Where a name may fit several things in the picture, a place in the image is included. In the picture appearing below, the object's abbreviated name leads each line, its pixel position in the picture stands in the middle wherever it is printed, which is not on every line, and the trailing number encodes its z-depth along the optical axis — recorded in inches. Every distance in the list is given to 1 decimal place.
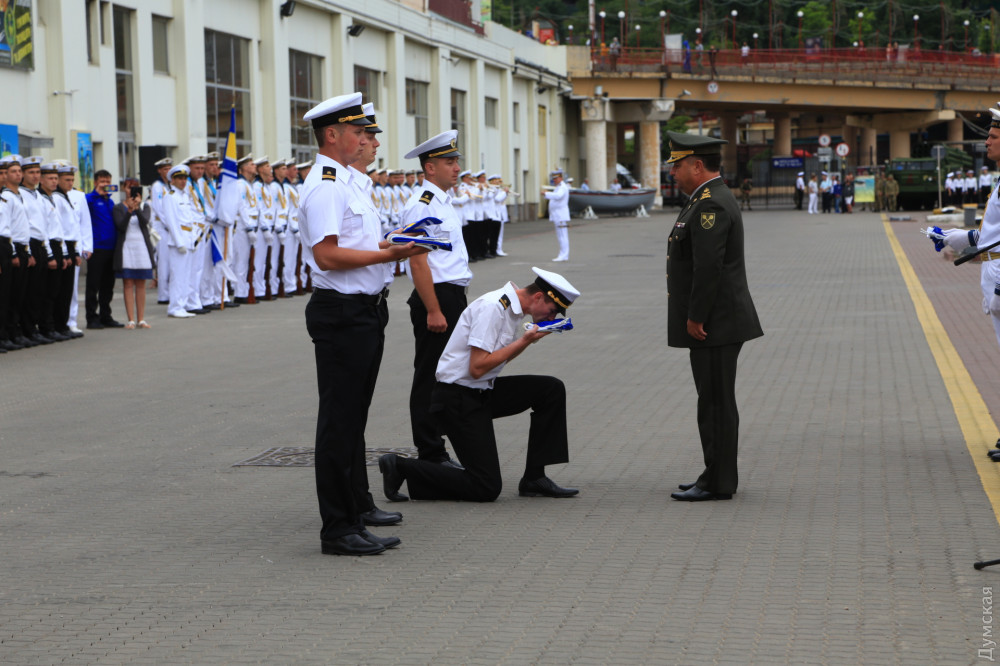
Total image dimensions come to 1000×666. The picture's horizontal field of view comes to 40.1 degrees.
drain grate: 336.8
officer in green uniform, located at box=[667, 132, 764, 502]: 287.4
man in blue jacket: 699.4
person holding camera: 687.7
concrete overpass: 2662.4
